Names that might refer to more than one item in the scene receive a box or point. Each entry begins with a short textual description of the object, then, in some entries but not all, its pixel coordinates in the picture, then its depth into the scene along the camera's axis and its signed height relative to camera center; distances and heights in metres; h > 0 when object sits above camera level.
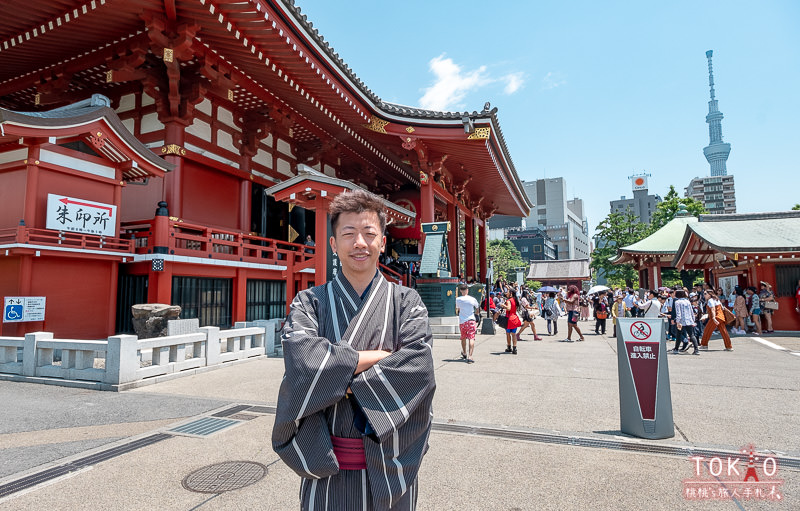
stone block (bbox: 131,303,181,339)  7.43 -0.46
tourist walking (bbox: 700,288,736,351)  9.45 -0.60
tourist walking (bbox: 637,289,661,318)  9.89 -0.43
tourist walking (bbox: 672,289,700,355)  9.00 -0.55
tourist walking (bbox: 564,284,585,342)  11.52 -0.47
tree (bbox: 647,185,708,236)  27.69 +5.48
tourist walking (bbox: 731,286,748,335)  12.91 -0.68
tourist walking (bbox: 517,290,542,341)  11.73 -0.66
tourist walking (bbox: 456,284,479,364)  7.85 -0.53
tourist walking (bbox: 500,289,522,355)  8.87 -0.61
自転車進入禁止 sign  3.78 -0.82
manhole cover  2.86 -1.30
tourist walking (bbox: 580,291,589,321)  22.77 -1.02
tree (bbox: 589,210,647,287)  32.59 +4.13
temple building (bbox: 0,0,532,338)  7.53 +3.13
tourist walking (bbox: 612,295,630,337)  13.19 -0.57
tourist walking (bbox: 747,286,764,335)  12.56 -0.63
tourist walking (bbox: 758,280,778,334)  12.63 -0.45
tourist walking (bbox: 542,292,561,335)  13.82 -0.74
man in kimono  1.50 -0.42
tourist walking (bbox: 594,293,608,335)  13.89 -0.82
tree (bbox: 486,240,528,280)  63.48 +5.22
